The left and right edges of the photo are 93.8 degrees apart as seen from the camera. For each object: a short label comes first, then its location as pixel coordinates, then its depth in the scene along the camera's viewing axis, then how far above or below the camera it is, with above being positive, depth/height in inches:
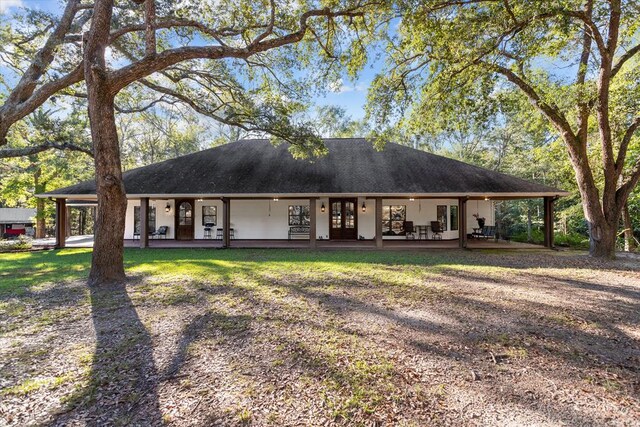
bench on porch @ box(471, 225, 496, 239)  635.5 -37.3
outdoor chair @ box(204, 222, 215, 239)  651.5 -33.2
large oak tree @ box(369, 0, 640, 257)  327.0 +190.8
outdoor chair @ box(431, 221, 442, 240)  626.9 -31.9
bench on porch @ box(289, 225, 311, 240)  640.4 -36.0
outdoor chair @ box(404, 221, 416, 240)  626.5 -32.2
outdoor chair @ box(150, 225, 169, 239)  639.0 -40.9
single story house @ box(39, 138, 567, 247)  518.3 +36.3
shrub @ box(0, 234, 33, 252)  549.0 -60.8
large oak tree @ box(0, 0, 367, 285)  259.0 +184.4
